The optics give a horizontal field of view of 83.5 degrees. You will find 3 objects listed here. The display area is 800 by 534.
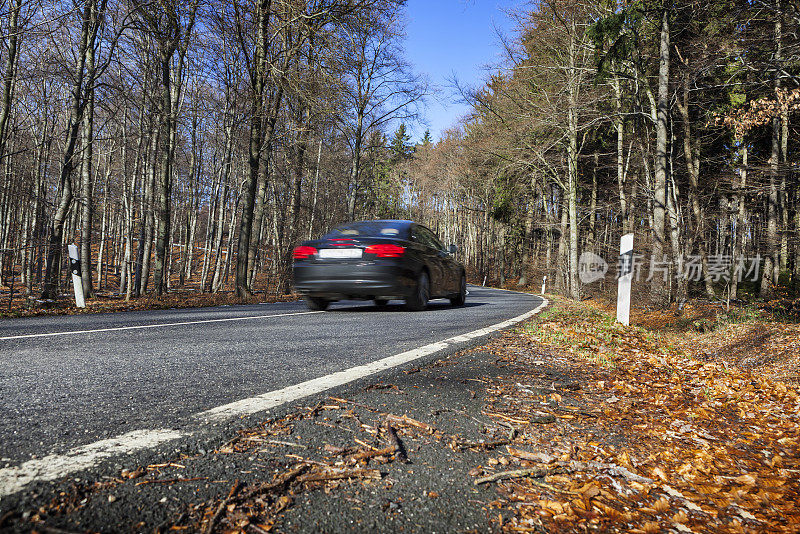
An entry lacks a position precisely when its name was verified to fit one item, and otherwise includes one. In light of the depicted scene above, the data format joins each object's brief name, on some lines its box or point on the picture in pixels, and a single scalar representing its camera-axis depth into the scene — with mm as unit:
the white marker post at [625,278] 6527
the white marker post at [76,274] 8305
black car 7598
